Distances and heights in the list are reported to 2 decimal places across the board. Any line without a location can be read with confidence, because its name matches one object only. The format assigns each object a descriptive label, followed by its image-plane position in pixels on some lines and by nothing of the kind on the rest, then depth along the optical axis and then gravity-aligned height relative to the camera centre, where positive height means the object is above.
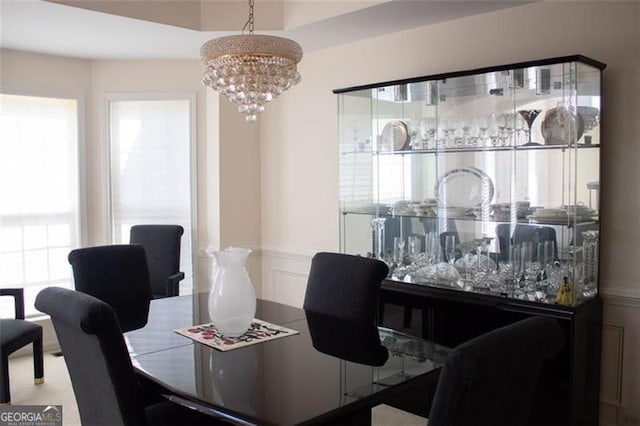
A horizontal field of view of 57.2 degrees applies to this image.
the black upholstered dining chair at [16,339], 3.45 -0.92
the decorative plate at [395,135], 3.70 +0.31
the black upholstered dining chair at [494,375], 1.40 -0.48
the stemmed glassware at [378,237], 3.87 -0.35
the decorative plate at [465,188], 3.33 -0.03
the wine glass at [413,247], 3.65 -0.39
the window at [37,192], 4.56 -0.05
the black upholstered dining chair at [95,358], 1.83 -0.56
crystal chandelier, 2.64 +0.55
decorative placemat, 2.42 -0.65
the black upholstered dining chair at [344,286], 2.90 -0.52
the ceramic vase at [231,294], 2.44 -0.45
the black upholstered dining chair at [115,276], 3.23 -0.51
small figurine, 2.90 -0.55
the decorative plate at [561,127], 2.90 +0.29
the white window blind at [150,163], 4.99 +0.20
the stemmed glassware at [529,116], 3.10 +0.36
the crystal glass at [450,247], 3.48 -0.38
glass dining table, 1.83 -0.68
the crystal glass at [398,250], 3.74 -0.42
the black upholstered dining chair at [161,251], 4.61 -0.51
